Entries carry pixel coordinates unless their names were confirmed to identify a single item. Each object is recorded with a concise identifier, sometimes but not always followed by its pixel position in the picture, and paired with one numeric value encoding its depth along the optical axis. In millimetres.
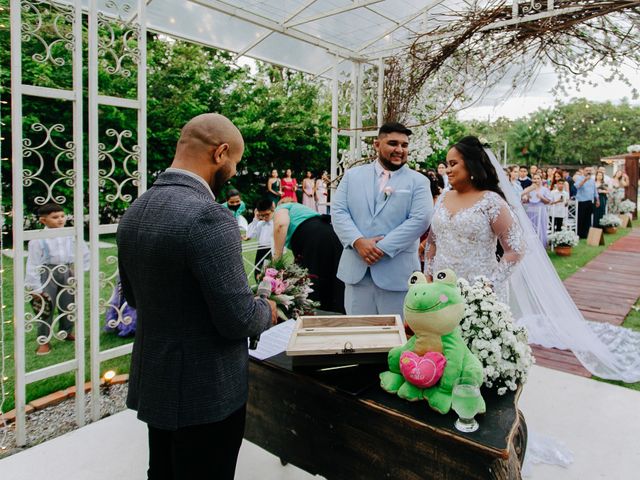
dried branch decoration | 3809
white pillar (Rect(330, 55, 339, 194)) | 5825
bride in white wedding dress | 2846
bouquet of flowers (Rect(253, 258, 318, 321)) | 2072
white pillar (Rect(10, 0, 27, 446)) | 2537
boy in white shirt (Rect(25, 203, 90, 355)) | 2938
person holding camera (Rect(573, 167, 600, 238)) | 11766
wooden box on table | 1786
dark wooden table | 1484
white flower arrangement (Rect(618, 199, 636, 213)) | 14940
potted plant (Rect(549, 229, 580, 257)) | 9297
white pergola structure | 2705
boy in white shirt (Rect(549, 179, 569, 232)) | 10594
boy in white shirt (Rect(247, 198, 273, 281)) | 5895
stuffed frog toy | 1577
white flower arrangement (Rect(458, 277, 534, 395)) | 1749
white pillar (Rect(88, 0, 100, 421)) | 2887
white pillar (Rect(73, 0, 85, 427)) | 2789
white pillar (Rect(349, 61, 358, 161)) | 6102
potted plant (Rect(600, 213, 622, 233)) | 13000
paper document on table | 2144
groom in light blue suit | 2939
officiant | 1389
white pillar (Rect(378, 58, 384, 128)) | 5844
